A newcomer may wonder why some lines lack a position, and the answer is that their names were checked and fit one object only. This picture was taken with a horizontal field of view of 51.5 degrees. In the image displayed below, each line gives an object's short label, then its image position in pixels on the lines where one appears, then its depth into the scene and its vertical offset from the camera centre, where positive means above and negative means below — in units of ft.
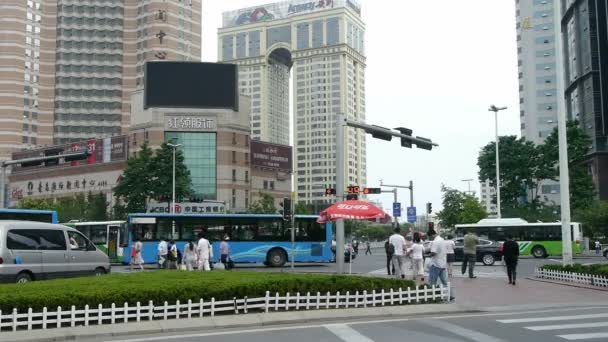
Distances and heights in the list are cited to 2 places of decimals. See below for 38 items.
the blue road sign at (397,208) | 156.35 +3.78
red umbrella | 72.28 +1.42
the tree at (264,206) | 300.16 +8.88
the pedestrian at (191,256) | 80.07 -3.96
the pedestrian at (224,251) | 89.76 -3.81
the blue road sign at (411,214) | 147.23 +2.13
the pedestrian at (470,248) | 80.54 -3.26
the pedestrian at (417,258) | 67.21 -3.73
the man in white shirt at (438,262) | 54.90 -3.43
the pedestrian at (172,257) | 87.07 -4.44
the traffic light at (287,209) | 82.60 +1.97
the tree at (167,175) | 217.15 +17.26
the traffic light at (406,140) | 80.89 +10.65
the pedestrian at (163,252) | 93.30 -3.98
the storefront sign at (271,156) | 358.90 +39.89
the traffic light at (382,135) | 81.10 +11.40
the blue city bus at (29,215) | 88.56 +1.59
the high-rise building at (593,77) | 231.30 +55.32
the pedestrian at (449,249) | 61.41 -2.64
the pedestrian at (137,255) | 99.55 -4.69
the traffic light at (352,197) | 85.82 +3.62
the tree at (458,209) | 236.84 +5.29
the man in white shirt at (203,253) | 78.84 -3.61
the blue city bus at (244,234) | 112.47 -1.73
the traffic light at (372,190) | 110.22 +5.96
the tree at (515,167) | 216.33 +19.12
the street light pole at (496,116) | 171.01 +29.16
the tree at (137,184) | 213.46 +13.98
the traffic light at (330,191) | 87.99 +4.56
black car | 117.19 -5.49
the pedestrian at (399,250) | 72.23 -3.13
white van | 55.88 -2.50
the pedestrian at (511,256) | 71.56 -3.84
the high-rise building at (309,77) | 602.03 +142.86
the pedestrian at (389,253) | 81.23 -3.92
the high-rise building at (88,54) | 392.06 +108.90
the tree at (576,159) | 204.85 +20.77
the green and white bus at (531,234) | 147.43 -2.75
